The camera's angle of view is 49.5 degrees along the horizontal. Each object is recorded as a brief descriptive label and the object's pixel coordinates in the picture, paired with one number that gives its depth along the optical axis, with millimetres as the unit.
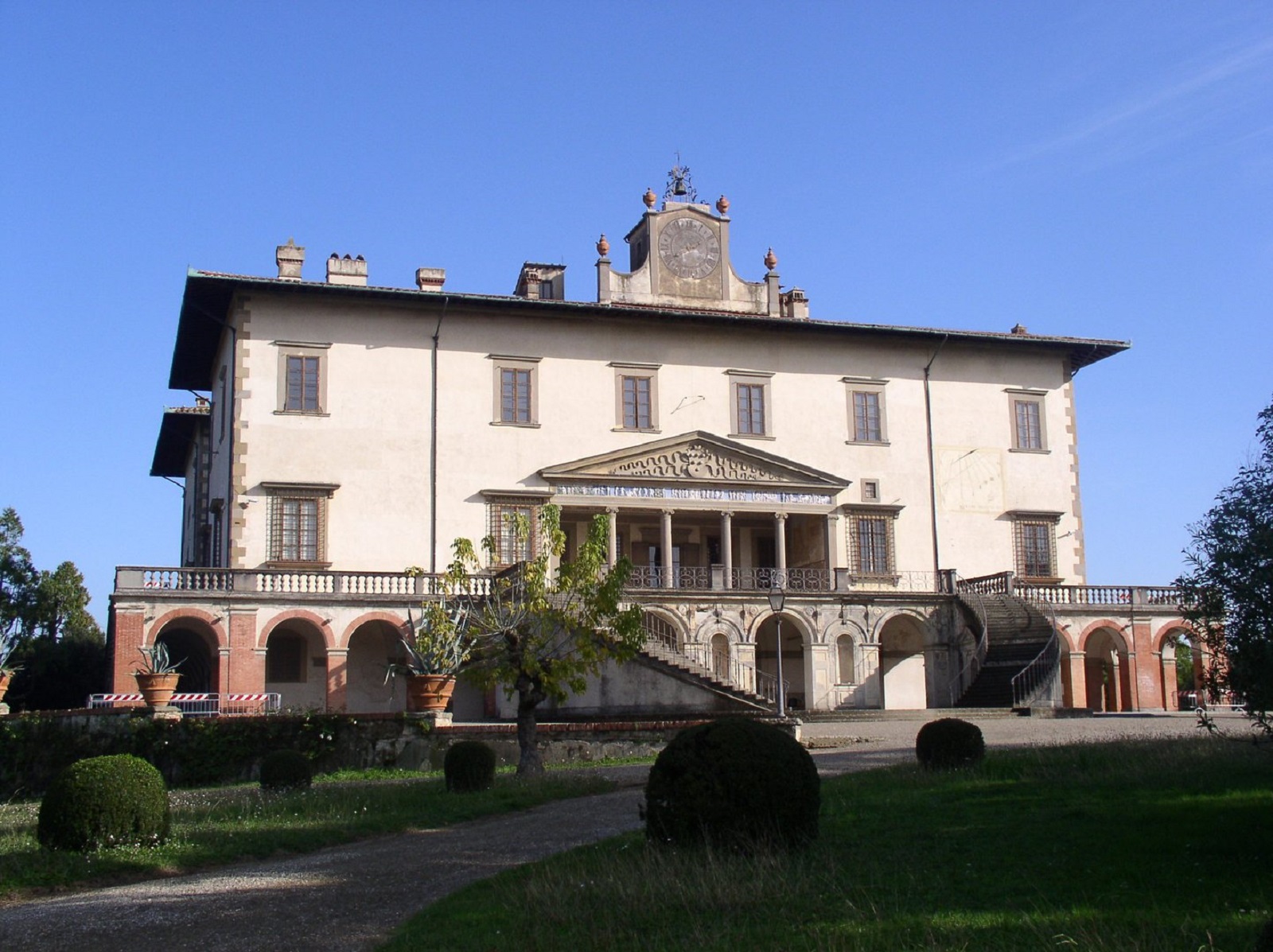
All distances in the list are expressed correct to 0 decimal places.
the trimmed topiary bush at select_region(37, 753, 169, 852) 14523
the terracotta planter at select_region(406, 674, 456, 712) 24828
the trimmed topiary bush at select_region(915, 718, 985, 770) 17375
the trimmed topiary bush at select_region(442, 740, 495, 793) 19203
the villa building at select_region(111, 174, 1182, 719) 36094
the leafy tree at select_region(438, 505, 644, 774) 21469
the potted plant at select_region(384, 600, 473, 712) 24141
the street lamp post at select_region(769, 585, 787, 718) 29172
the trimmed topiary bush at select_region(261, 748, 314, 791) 20672
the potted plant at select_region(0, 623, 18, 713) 30422
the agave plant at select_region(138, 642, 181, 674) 27220
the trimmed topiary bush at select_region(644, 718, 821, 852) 11969
